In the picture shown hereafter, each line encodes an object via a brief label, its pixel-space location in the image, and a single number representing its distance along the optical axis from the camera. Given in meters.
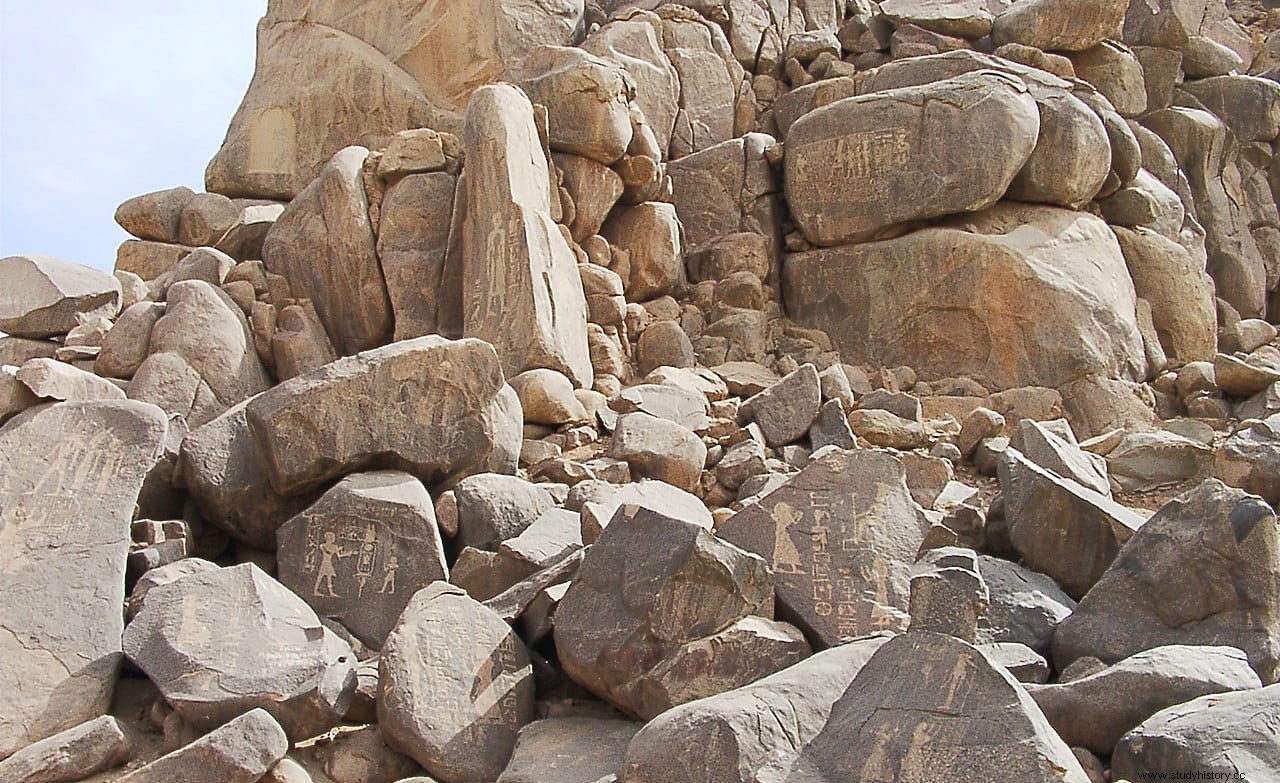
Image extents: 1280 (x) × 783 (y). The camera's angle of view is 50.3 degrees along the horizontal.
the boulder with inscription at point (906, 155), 9.38
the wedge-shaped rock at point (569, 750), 4.40
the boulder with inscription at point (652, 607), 4.75
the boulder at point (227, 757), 4.35
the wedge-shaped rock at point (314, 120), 10.78
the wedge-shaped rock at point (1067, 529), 5.61
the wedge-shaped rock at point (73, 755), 4.56
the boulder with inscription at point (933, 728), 3.52
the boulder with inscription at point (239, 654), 4.72
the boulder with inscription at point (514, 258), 7.70
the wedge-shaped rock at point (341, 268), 8.28
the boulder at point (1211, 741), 3.68
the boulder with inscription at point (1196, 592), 4.86
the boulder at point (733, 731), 3.93
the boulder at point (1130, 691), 4.19
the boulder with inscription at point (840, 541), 5.09
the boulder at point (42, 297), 7.61
